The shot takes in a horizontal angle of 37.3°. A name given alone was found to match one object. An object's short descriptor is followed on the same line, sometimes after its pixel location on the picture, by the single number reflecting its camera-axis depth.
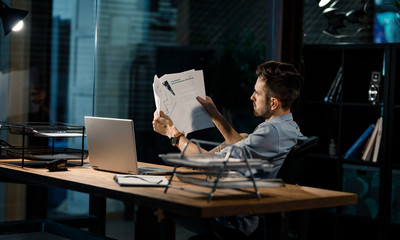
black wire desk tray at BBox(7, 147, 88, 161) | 2.95
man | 2.65
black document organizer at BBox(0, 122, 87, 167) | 2.91
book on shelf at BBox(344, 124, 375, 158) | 4.32
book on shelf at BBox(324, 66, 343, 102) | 4.49
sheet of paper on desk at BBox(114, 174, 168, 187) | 2.26
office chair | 2.41
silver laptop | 2.55
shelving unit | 4.20
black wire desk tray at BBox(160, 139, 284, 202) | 1.98
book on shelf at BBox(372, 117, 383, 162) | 4.24
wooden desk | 1.89
